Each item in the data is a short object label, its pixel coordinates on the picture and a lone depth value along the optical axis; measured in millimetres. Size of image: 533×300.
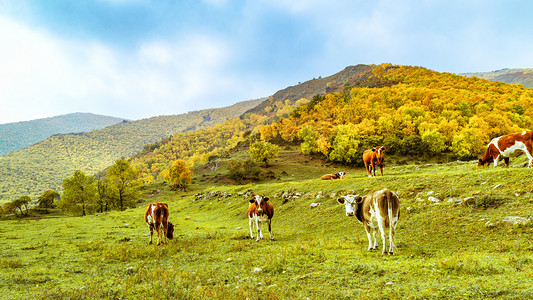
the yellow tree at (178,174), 72062
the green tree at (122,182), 49812
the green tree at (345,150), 74375
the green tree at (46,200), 72812
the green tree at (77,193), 45688
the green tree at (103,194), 48438
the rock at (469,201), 11258
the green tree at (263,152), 80812
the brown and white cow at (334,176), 31694
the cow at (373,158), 22984
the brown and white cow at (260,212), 14242
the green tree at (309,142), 90312
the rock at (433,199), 12981
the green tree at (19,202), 73181
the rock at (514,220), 8672
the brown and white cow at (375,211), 8961
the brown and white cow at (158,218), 14867
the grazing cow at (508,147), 16062
